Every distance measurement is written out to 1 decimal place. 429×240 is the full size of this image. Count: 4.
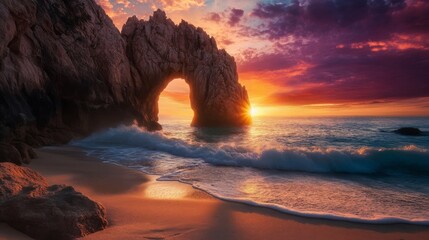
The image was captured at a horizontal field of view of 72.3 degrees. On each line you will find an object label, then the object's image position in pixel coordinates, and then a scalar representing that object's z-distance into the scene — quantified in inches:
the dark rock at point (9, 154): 270.6
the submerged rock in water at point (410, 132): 1143.8
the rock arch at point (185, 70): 1267.2
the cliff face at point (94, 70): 501.4
